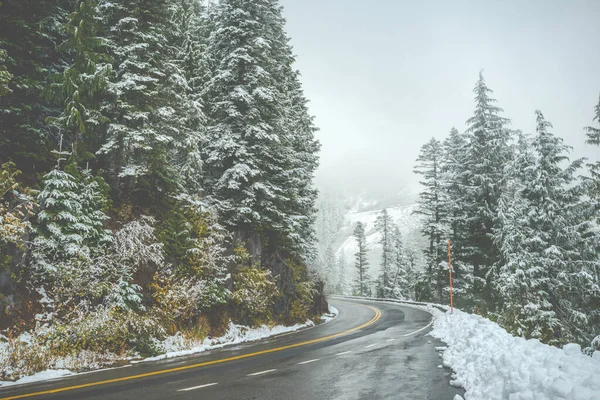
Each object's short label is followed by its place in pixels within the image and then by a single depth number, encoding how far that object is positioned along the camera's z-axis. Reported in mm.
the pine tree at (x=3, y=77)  9849
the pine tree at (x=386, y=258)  56969
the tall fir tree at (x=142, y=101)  14148
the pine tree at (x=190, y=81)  15938
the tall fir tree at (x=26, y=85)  12812
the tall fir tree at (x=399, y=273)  56469
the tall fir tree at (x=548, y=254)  20016
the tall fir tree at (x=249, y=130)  18672
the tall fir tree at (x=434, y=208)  35406
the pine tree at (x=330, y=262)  93569
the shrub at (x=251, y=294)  17078
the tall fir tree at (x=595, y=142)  18172
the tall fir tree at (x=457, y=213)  30500
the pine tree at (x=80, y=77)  12430
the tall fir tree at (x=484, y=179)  27547
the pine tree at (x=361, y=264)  71500
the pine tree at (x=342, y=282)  94688
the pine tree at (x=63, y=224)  10578
